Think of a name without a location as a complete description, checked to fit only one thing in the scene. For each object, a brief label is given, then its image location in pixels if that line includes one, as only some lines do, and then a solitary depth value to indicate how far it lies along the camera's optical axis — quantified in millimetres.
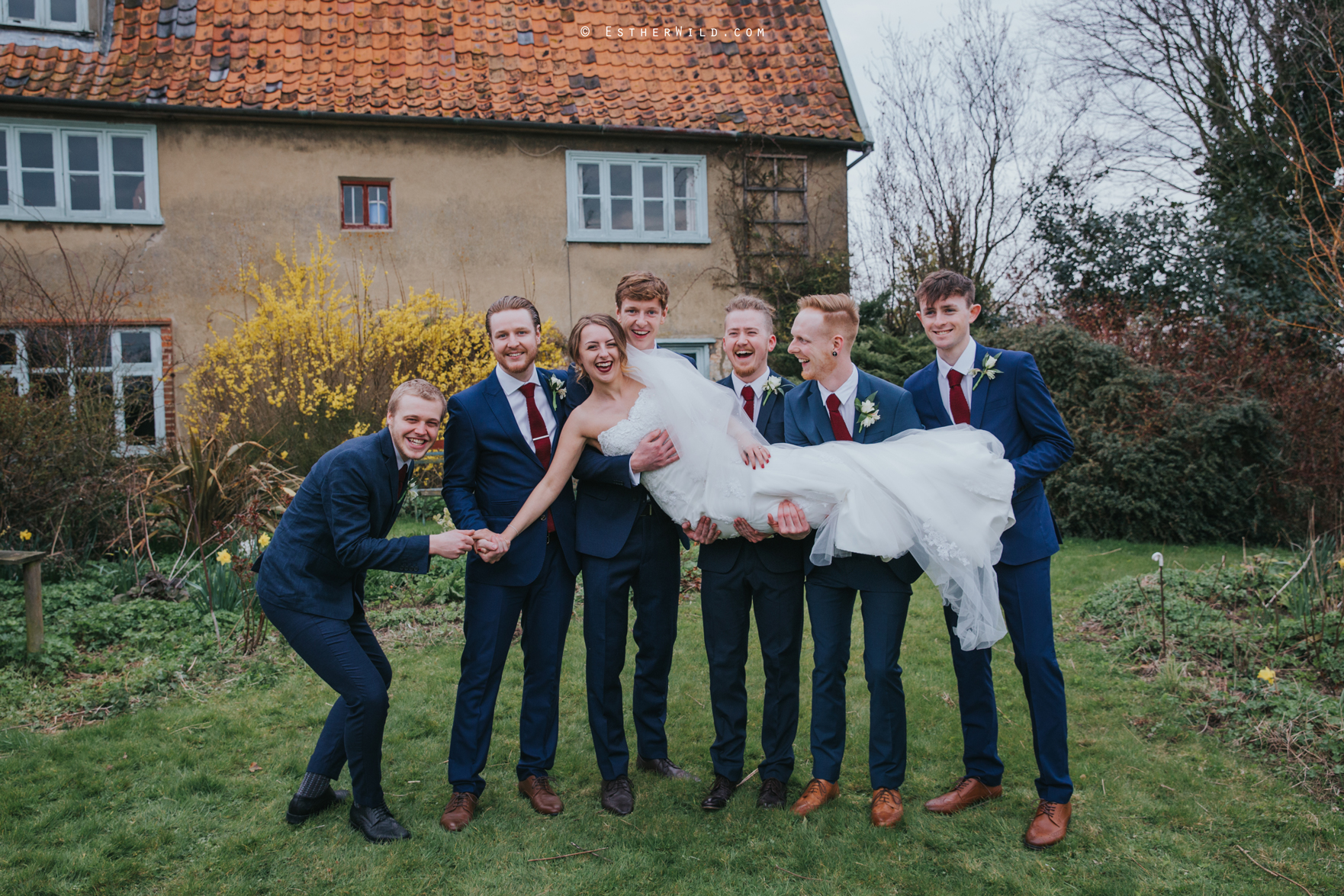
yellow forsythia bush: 9570
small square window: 12648
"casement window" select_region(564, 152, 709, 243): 13227
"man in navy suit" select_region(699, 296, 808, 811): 3773
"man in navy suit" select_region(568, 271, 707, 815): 3799
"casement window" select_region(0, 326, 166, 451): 8258
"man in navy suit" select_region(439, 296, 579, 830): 3691
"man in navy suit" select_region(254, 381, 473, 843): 3389
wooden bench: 5508
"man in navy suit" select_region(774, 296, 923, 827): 3594
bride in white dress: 3342
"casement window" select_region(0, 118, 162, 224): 11602
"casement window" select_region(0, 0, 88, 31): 11852
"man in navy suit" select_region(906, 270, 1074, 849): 3541
